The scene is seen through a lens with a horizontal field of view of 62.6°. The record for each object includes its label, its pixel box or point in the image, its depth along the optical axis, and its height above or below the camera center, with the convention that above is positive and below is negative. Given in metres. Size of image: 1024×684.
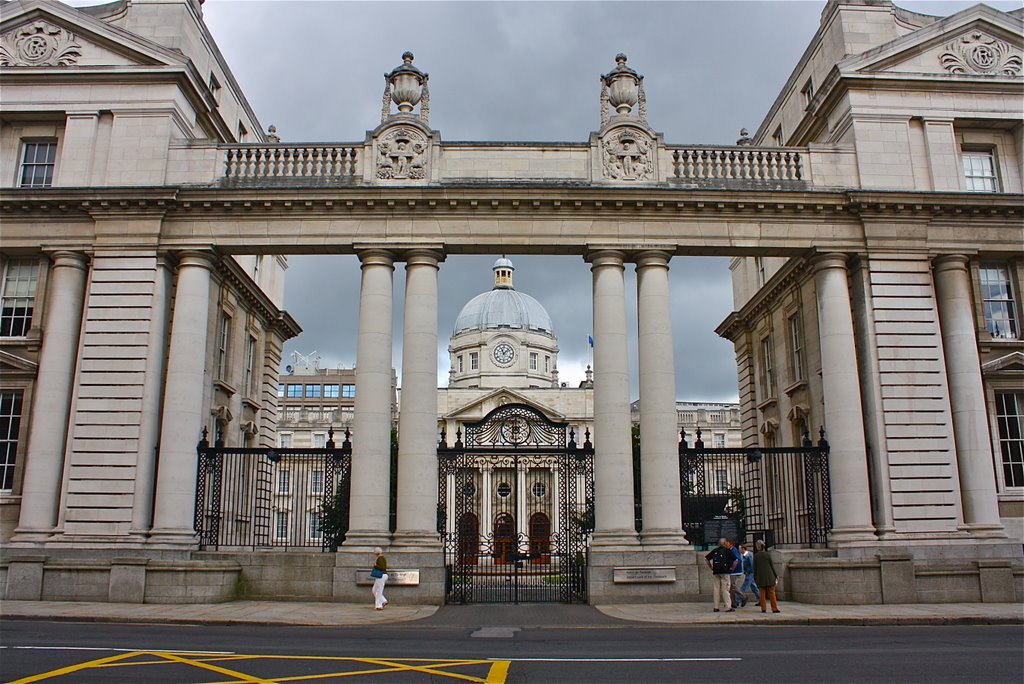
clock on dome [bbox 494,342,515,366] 107.31 +22.53
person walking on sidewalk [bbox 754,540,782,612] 20.27 -1.01
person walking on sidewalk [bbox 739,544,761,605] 21.83 -0.96
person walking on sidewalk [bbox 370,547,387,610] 21.18 -1.09
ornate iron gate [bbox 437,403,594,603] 24.63 +1.14
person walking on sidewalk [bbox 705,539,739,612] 20.58 -0.83
